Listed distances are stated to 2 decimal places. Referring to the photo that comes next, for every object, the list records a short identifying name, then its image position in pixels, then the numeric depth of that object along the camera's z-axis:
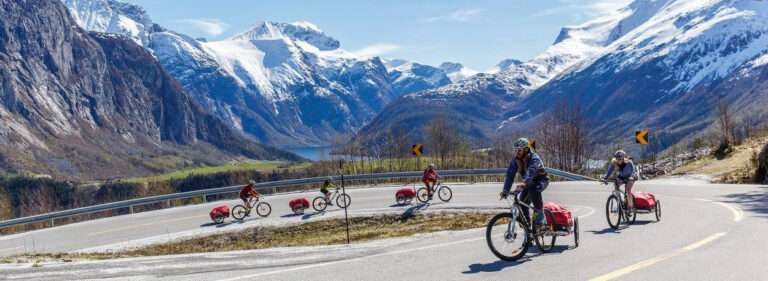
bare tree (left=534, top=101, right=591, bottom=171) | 71.00
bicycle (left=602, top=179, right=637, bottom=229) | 16.33
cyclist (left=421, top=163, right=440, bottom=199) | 34.22
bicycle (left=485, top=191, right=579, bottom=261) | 11.78
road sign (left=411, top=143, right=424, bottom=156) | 44.59
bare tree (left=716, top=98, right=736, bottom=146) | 53.06
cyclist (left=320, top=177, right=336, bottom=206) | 33.97
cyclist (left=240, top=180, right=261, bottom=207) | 32.94
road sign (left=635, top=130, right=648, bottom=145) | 41.88
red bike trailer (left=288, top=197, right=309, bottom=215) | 33.25
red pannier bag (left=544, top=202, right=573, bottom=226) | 12.88
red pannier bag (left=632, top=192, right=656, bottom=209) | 17.23
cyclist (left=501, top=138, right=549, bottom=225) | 12.06
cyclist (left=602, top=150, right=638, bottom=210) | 16.77
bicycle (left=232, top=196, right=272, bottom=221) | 32.88
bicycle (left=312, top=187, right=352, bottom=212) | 34.22
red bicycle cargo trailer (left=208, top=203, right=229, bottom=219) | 31.29
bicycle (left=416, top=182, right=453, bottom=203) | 34.42
